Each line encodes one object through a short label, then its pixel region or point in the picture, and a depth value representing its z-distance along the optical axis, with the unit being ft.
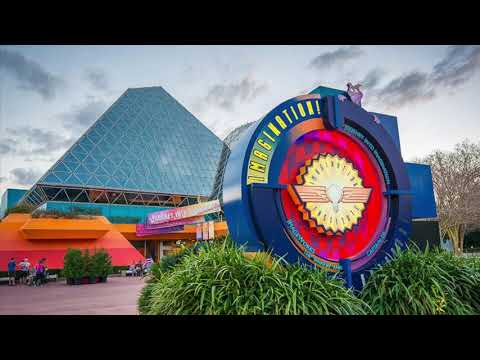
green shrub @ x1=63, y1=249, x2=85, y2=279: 60.70
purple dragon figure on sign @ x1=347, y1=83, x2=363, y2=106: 28.09
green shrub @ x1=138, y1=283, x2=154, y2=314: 24.15
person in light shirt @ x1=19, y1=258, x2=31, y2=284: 66.77
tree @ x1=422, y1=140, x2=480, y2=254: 90.43
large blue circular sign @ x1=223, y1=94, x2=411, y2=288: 21.35
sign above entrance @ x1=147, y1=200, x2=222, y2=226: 84.18
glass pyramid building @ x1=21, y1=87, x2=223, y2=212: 130.93
